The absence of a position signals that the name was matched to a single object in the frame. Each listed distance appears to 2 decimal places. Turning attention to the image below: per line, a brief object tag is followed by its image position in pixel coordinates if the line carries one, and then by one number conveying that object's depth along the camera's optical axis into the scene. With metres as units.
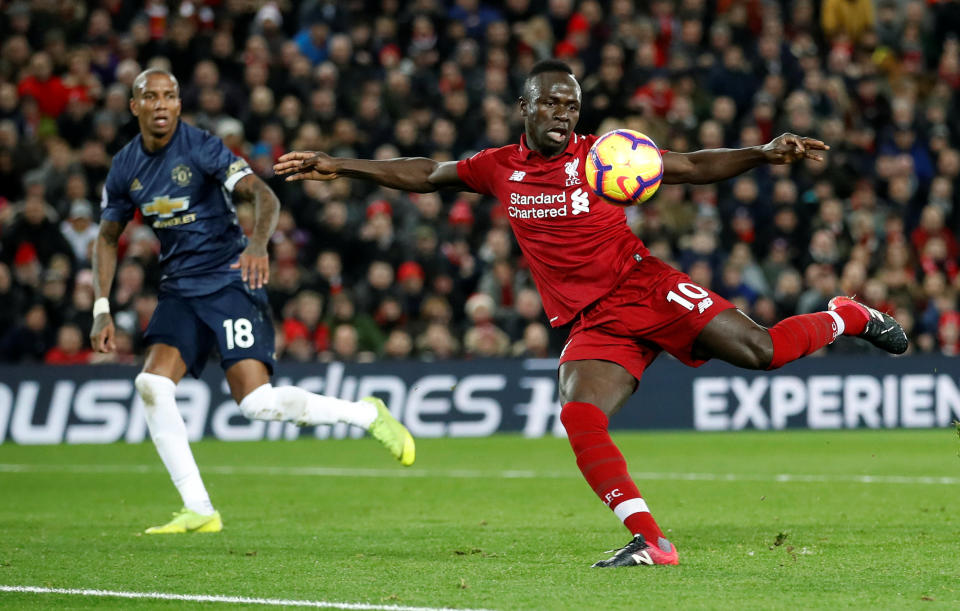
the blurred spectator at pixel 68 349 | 31.12
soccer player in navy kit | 16.84
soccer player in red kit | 13.85
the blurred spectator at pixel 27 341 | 31.52
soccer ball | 13.87
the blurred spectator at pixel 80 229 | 32.81
